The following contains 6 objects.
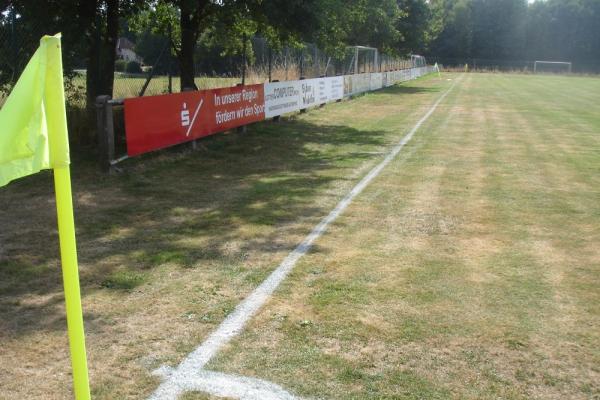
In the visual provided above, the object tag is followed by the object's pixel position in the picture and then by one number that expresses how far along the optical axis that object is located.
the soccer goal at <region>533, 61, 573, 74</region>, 95.50
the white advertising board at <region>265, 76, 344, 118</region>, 16.72
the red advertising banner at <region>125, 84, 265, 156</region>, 9.73
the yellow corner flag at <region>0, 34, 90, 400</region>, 2.12
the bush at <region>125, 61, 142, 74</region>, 19.85
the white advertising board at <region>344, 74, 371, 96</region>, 26.99
